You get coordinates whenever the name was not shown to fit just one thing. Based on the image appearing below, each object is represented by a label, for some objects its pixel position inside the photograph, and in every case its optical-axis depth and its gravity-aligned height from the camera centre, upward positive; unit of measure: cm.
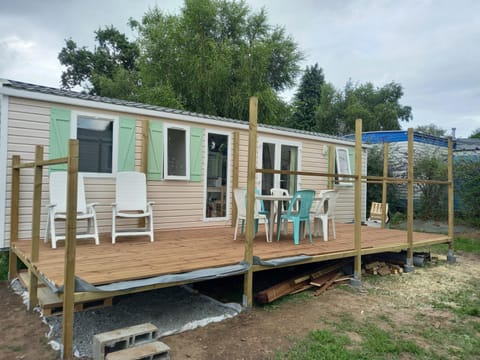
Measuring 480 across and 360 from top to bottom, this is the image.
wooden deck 303 -75
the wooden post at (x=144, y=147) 559 +59
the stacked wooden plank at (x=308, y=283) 370 -113
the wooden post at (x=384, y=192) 704 -4
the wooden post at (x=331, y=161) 836 +67
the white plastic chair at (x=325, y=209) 523 -29
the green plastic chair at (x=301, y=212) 475 -32
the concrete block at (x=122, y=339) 237 -107
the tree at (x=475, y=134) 2741 +469
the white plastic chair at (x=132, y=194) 491 -13
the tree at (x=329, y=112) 2231 +489
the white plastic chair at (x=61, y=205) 434 -28
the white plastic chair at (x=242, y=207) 480 -27
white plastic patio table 475 -22
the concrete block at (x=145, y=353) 227 -110
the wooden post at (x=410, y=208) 527 -25
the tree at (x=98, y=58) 2161 +776
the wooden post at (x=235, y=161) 667 +49
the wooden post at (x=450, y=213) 626 -38
